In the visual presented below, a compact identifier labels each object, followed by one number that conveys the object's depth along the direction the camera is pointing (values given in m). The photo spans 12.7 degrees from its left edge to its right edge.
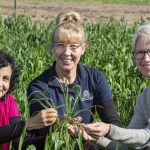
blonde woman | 3.80
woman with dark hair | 3.20
